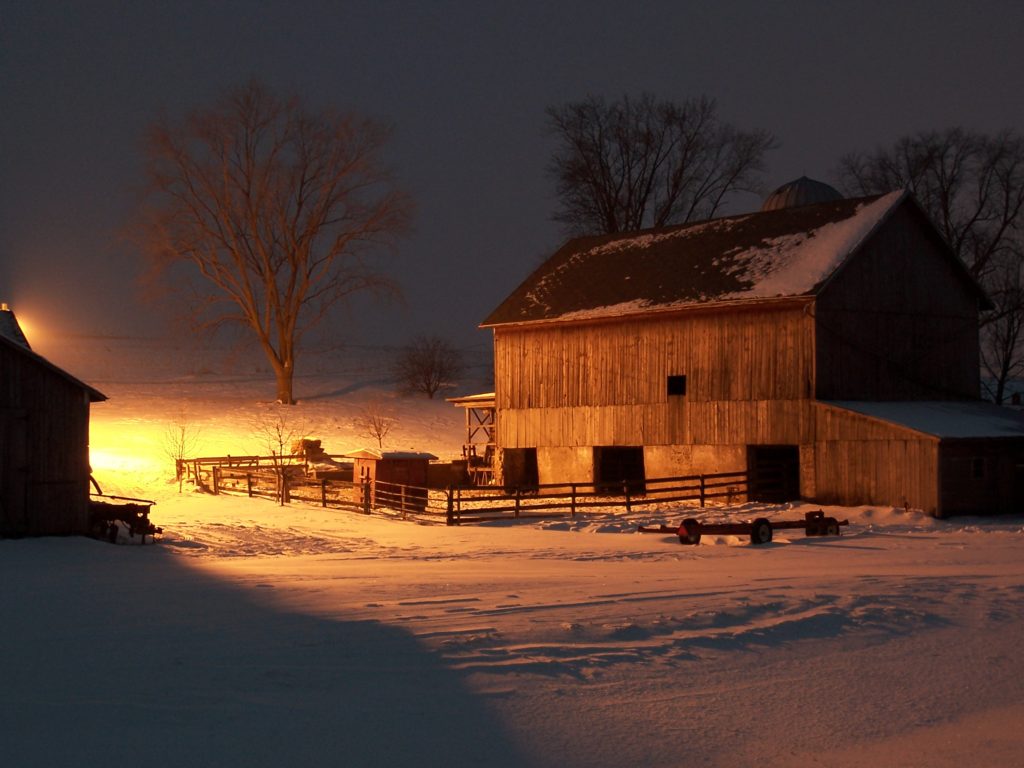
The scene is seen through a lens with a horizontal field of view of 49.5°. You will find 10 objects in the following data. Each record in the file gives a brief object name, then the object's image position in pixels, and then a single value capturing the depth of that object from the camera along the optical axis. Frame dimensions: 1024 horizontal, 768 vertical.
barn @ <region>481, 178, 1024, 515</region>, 28.72
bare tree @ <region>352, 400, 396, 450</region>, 55.00
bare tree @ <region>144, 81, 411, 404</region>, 59.81
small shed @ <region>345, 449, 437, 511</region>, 32.84
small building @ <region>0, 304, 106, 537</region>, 22.08
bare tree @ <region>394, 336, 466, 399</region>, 72.38
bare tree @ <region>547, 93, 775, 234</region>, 57.50
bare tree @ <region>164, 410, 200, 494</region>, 47.24
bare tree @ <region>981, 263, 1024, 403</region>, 51.53
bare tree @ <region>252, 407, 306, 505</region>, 50.72
